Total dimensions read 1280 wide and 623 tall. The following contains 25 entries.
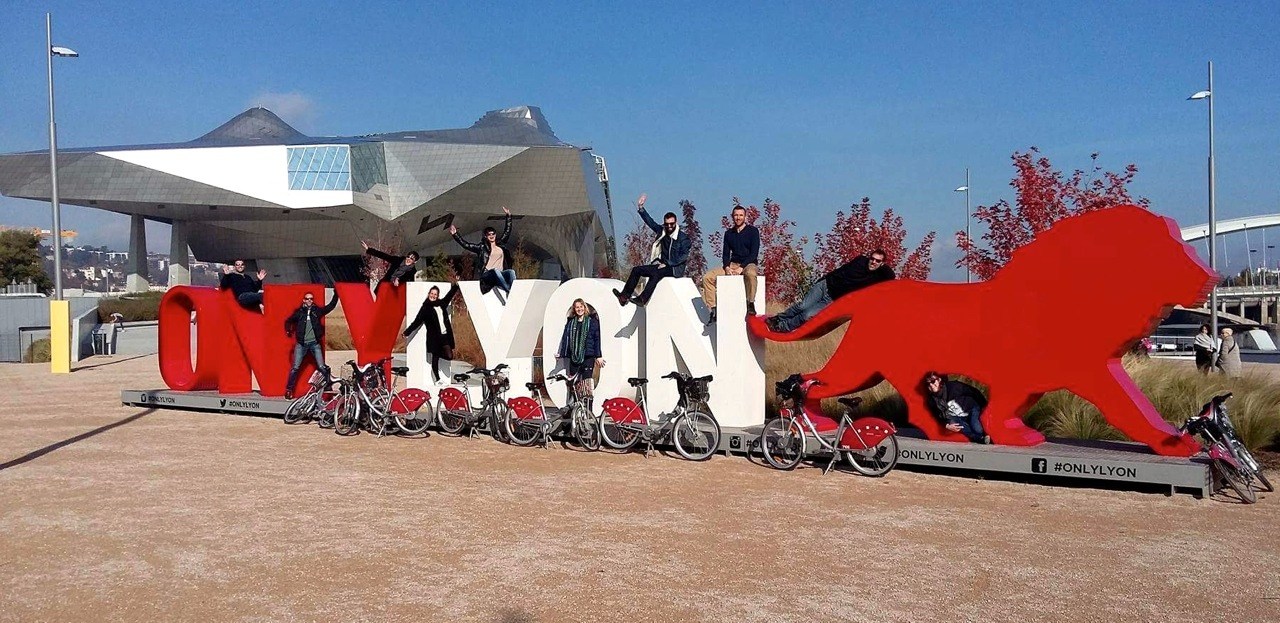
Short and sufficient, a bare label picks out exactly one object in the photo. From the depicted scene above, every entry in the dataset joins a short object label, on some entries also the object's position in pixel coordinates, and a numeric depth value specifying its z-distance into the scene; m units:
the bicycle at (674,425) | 11.38
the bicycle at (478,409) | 13.08
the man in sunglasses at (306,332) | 15.68
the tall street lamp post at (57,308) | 24.31
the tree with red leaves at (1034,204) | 19.51
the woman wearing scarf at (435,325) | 15.03
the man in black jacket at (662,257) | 12.75
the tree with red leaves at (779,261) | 30.75
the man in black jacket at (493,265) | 14.55
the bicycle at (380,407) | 13.55
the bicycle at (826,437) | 10.21
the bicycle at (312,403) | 14.88
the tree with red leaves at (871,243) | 26.66
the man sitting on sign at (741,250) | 12.21
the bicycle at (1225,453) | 8.91
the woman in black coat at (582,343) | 13.06
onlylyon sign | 12.16
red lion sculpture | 9.53
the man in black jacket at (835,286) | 11.65
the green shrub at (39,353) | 30.38
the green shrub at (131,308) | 41.66
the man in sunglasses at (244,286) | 16.41
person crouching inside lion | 10.78
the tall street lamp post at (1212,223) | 23.59
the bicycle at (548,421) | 12.20
